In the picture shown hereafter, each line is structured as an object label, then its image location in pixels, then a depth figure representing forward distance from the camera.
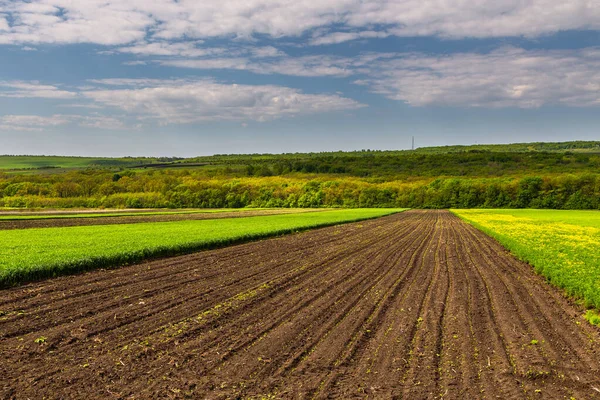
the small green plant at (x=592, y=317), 10.82
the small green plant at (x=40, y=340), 8.98
